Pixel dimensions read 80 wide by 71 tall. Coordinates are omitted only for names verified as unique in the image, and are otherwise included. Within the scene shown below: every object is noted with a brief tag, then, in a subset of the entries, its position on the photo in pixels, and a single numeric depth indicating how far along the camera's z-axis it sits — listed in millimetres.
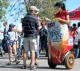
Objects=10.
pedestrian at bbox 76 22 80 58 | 15523
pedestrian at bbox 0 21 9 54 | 15639
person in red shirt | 9912
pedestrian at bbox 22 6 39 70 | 9812
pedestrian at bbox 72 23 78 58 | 15688
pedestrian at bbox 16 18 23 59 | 14230
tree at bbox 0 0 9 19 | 37547
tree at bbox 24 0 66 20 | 13183
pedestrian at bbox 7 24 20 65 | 12078
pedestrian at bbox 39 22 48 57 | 16031
